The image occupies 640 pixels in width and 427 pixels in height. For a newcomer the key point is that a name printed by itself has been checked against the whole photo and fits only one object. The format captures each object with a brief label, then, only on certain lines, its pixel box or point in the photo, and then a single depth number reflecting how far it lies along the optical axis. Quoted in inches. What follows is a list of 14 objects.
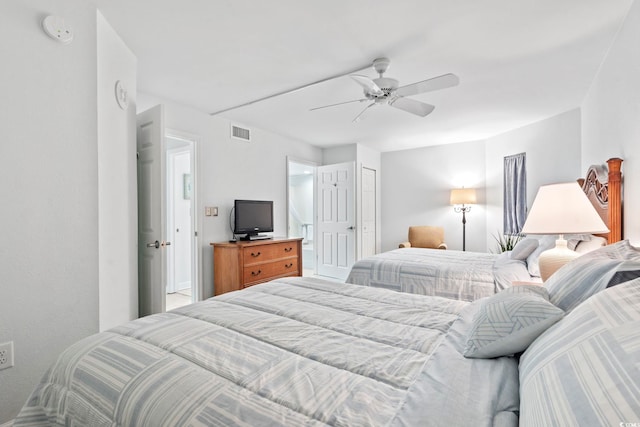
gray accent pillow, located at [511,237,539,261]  112.0
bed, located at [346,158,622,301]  86.3
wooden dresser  142.4
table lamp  77.7
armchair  213.0
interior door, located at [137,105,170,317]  106.5
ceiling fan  90.6
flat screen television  158.6
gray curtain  179.9
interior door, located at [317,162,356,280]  215.2
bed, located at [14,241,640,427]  24.2
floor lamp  203.9
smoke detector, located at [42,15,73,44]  68.1
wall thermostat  90.5
